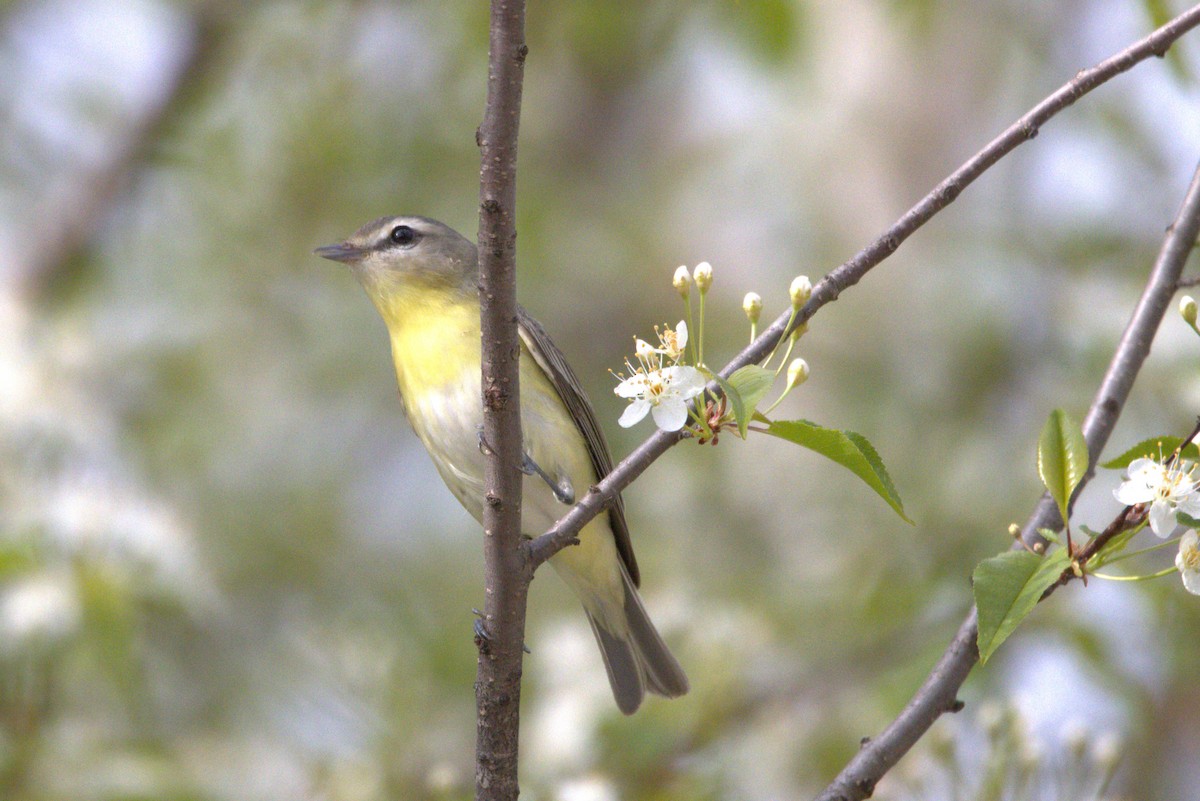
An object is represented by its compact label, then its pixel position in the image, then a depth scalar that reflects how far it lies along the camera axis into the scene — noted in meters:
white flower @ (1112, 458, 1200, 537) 4.13
